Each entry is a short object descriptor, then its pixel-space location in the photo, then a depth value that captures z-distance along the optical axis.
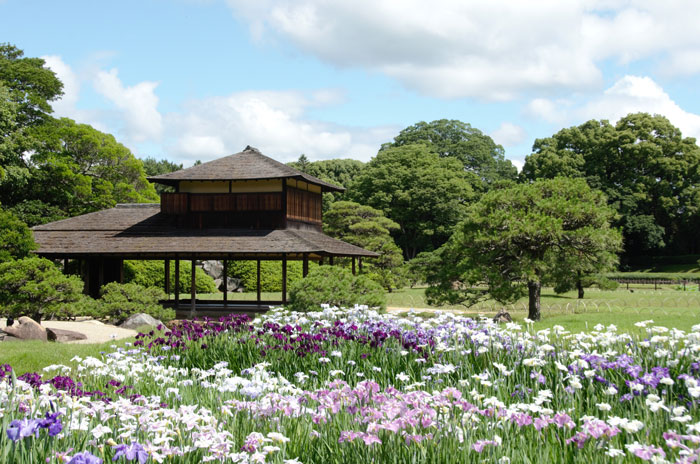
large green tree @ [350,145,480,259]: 51.25
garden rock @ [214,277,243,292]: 37.38
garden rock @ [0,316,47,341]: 14.55
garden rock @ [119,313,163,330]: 17.98
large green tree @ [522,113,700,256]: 49.59
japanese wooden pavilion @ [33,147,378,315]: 22.61
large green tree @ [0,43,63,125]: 33.38
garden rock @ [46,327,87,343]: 14.73
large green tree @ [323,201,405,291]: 36.88
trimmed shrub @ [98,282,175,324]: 18.94
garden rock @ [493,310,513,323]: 17.23
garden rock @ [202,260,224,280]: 38.94
